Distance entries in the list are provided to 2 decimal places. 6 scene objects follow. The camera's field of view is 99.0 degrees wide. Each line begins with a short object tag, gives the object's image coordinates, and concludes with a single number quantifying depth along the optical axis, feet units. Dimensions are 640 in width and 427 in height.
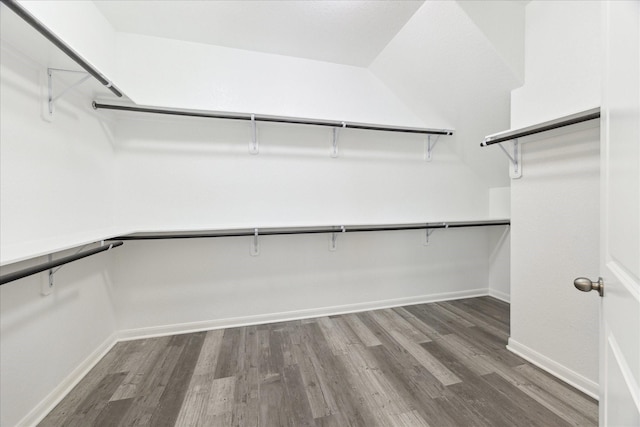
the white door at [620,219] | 1.45
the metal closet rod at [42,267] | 2.98
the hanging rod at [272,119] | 5.69
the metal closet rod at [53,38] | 2.74
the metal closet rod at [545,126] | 4.19
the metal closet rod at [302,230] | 5.74
